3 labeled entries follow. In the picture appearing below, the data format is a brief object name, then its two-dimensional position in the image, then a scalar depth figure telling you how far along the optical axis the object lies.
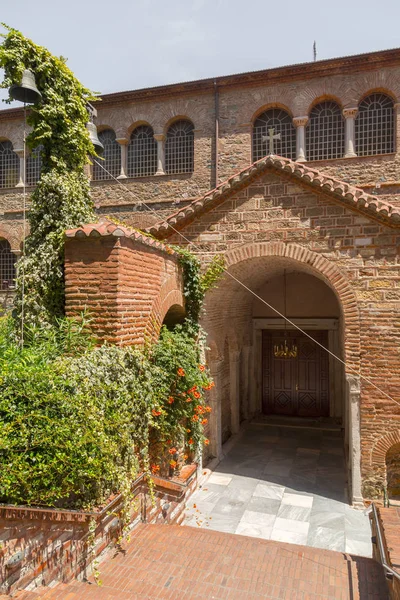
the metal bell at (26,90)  5.43
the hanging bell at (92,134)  6.77
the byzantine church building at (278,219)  7.42
